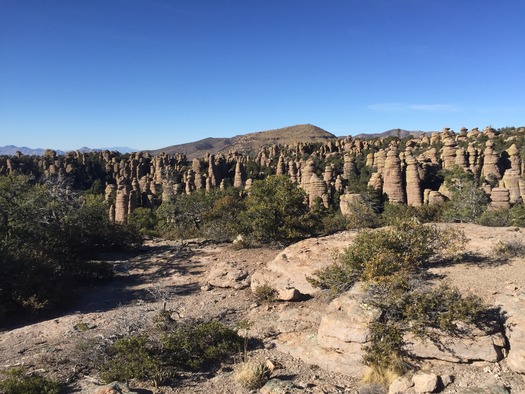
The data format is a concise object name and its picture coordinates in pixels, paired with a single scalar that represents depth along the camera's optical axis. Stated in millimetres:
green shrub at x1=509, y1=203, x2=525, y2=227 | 18875
